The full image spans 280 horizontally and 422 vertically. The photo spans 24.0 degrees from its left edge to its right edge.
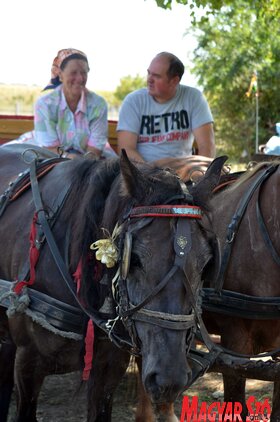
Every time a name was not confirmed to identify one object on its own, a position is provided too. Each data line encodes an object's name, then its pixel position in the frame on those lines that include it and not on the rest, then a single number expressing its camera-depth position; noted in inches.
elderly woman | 181.9
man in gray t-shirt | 184.2
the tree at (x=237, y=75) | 824.3
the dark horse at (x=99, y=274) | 92.7
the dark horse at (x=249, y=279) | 133.9
